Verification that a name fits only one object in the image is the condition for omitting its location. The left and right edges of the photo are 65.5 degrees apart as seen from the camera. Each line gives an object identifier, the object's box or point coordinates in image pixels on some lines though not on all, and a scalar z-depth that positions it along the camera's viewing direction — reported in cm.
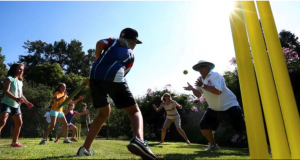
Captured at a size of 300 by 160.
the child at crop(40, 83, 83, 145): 716
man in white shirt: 462
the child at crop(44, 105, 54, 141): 1178
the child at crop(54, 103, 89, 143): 976
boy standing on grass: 301
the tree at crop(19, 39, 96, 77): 4608
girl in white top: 951
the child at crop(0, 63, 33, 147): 512
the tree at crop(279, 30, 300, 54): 2566
